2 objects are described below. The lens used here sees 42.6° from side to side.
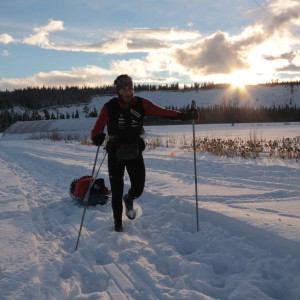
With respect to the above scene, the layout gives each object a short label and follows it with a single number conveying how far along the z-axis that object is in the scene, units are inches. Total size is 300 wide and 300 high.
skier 214.4
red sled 295.3
